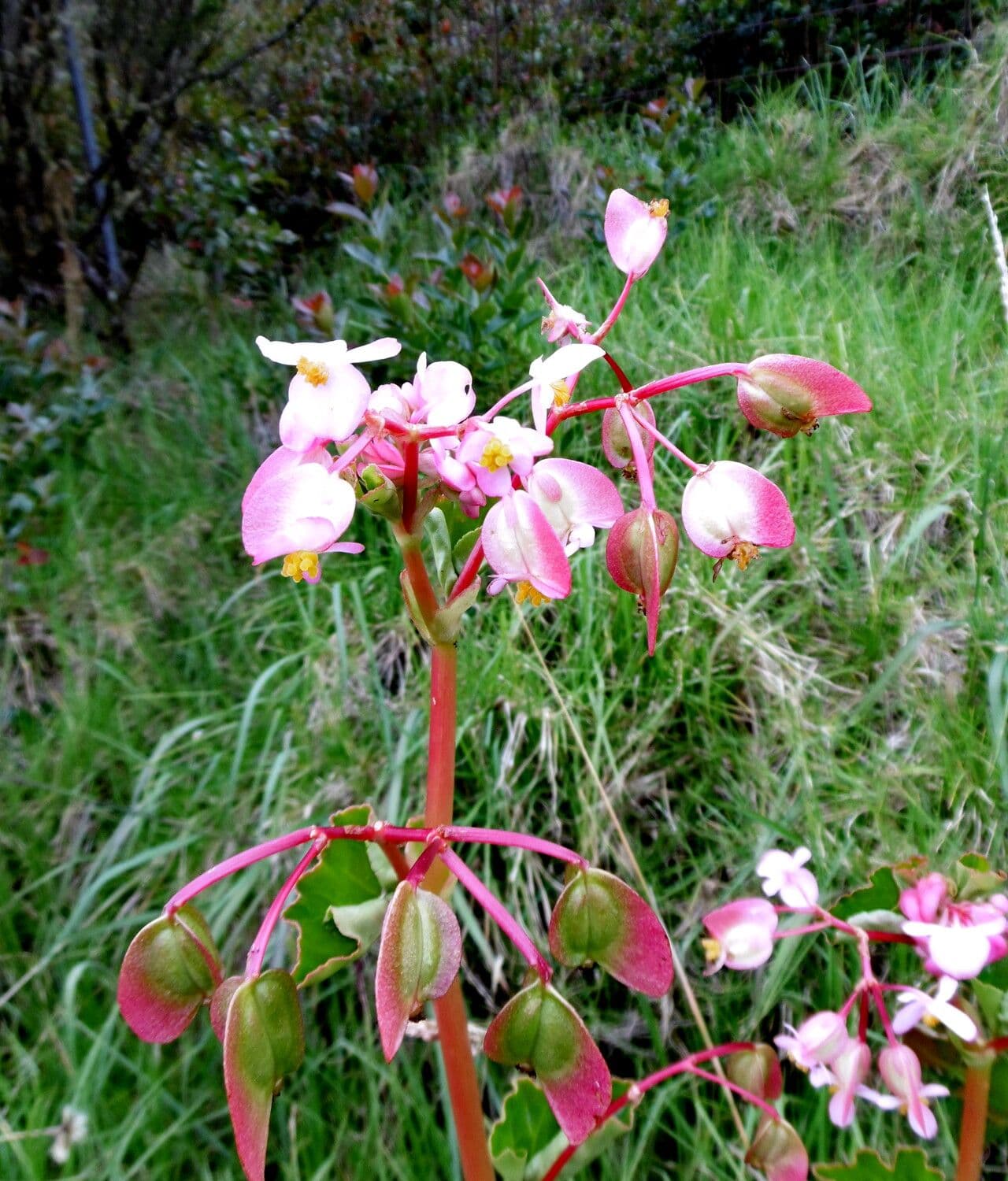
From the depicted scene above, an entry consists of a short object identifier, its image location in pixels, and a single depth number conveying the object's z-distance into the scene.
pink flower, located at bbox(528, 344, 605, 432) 0.32
